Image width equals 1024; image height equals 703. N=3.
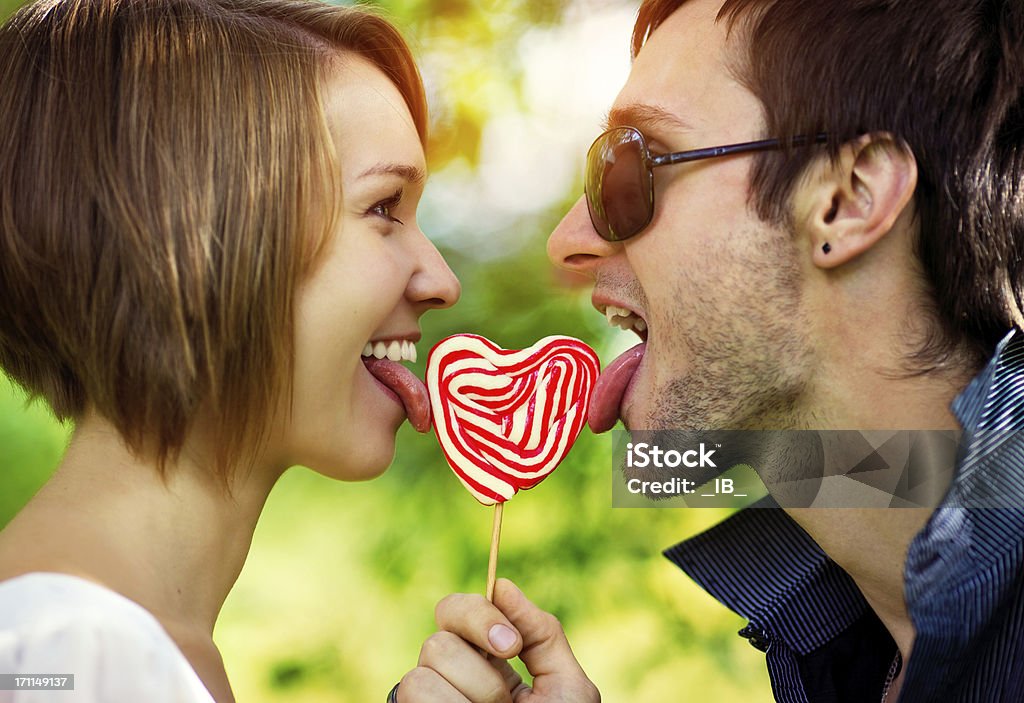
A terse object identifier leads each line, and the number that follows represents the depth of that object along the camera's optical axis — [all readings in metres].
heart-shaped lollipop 2.66
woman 2.02
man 2.50
